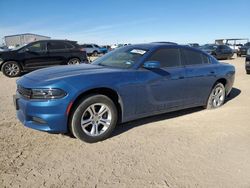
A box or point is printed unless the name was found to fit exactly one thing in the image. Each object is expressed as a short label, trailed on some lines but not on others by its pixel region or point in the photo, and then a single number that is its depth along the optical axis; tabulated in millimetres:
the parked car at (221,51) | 22094
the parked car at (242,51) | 26541
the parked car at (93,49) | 34731
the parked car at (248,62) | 11144
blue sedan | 3563
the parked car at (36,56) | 11219
